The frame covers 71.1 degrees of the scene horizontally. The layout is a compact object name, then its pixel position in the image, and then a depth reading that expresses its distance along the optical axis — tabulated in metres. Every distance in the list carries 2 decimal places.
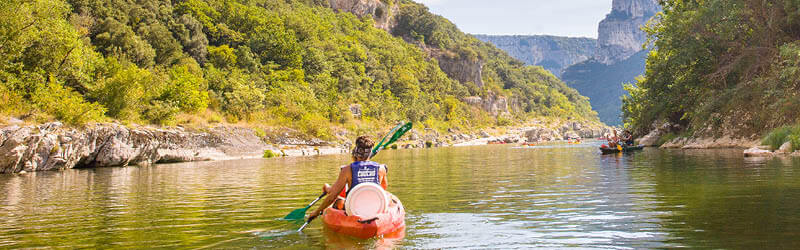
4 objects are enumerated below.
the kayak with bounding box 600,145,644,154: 40.46
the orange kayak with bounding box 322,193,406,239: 8.96
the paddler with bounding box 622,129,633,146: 45.18
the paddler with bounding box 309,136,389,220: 9.69
